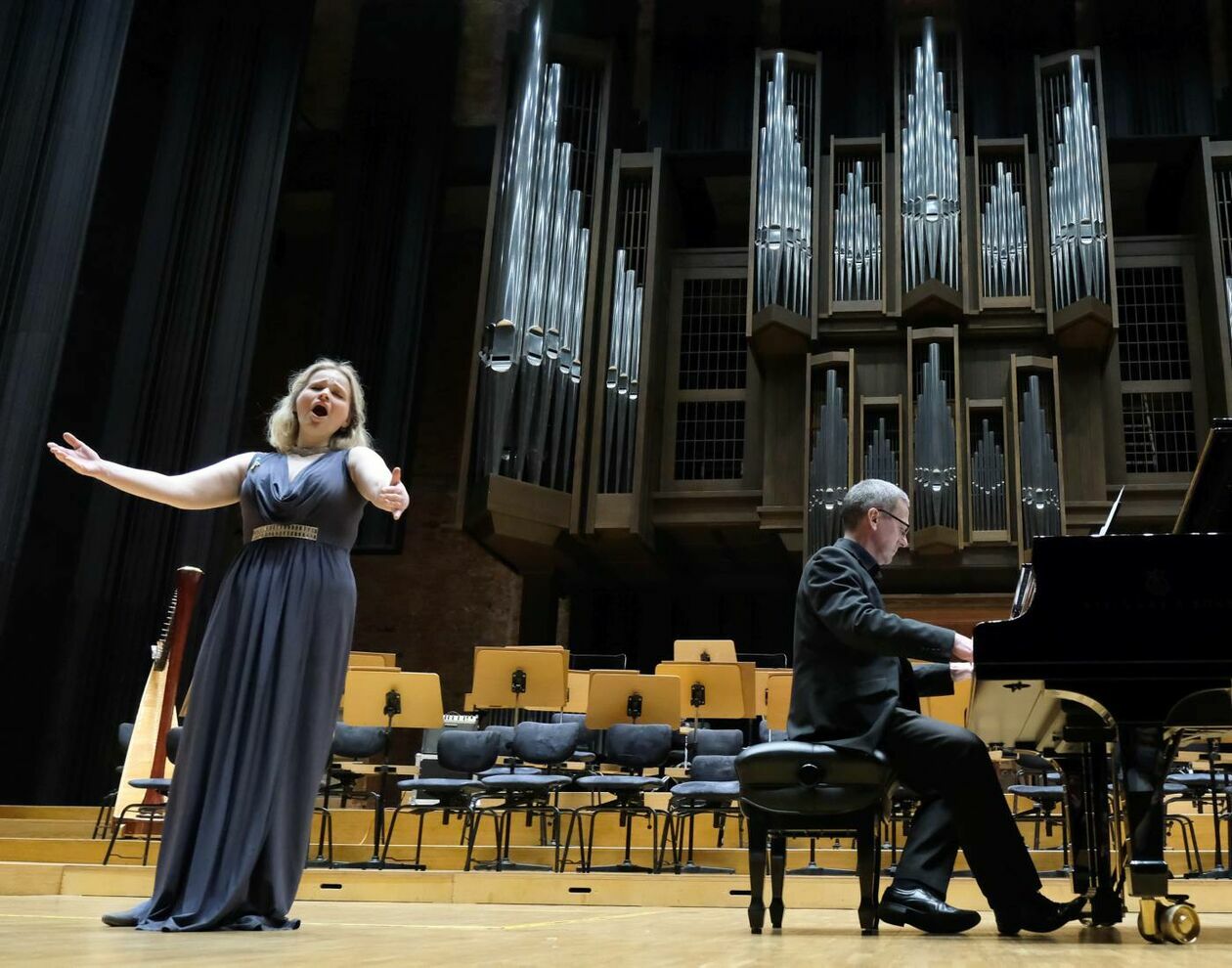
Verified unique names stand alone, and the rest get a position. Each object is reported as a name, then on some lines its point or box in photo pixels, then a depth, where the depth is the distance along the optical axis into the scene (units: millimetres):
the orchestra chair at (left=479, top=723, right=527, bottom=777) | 6191
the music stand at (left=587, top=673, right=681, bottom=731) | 6180
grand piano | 2689
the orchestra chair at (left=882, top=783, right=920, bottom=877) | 4930
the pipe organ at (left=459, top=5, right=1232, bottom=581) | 9758
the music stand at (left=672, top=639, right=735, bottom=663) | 8648
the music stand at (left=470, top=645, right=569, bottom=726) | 6570
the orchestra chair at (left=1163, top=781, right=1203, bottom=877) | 5465
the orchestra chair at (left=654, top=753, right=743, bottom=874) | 5516
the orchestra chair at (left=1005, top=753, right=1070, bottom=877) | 5555
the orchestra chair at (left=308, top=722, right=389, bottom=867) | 6188
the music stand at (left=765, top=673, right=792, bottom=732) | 6418
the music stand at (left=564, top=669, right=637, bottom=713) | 7539
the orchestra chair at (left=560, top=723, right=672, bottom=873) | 5902
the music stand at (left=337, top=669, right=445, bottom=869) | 6203
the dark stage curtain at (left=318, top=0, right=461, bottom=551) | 11117
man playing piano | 3018
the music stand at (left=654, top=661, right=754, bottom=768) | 6859
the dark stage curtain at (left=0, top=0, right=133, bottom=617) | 8273
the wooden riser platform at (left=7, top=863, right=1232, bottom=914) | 4895
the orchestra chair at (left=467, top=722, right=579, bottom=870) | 5816
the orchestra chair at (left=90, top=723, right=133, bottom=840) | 6738
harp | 6676
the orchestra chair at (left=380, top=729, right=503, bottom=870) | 5871
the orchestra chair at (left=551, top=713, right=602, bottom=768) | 6727
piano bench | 3055
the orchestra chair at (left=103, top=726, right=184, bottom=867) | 5852
